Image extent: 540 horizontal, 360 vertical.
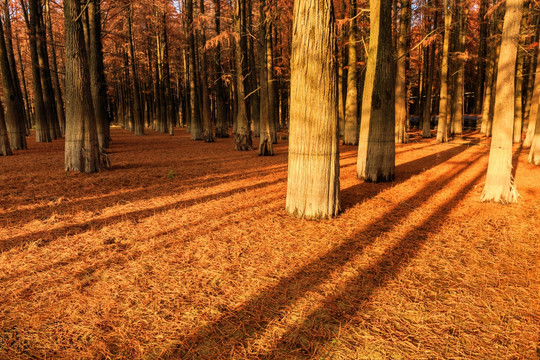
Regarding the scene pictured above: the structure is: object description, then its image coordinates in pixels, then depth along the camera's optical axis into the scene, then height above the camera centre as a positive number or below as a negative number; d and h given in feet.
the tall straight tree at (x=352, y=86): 53.16 +7.94
